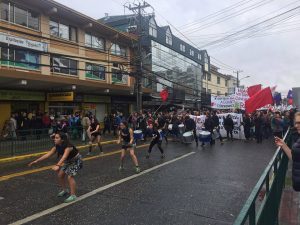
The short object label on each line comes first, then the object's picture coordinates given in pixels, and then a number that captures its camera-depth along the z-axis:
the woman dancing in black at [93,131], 10.33
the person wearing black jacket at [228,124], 14.70
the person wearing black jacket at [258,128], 14.29
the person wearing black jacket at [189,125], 13.38
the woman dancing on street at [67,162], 5.25
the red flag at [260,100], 11.40
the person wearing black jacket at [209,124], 13.16
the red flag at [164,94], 20.83
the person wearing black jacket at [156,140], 9.55
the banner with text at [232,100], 16.73
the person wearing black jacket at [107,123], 17.71
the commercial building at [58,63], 14.61
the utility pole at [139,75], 16.45
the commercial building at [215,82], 42.91
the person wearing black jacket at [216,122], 13.63
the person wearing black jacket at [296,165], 3.12
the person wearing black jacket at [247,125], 14.86
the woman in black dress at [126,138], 7.77
